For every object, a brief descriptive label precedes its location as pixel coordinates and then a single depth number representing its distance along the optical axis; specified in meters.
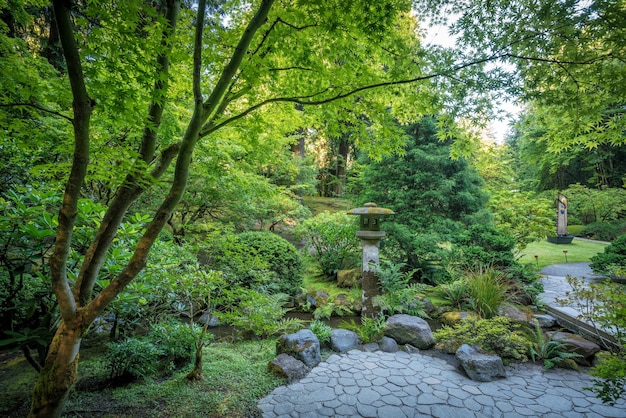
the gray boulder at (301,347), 3.49
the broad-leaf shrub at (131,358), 2.72
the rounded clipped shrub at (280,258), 5.63
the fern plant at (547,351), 3.49
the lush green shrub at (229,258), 3.10
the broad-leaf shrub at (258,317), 2.96
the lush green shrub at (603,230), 12.08
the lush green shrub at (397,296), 4.90
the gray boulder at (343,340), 4.04
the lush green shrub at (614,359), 1.85
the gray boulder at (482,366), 3.23
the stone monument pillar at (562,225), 11.61
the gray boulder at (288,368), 3.16
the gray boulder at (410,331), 4.08
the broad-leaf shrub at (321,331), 4.07
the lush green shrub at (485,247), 5.60
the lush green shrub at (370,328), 4.29
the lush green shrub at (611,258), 5.94
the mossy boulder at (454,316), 4.56
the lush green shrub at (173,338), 3.03
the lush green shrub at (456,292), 5.18
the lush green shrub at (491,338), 3.62
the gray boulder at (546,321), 4.41
